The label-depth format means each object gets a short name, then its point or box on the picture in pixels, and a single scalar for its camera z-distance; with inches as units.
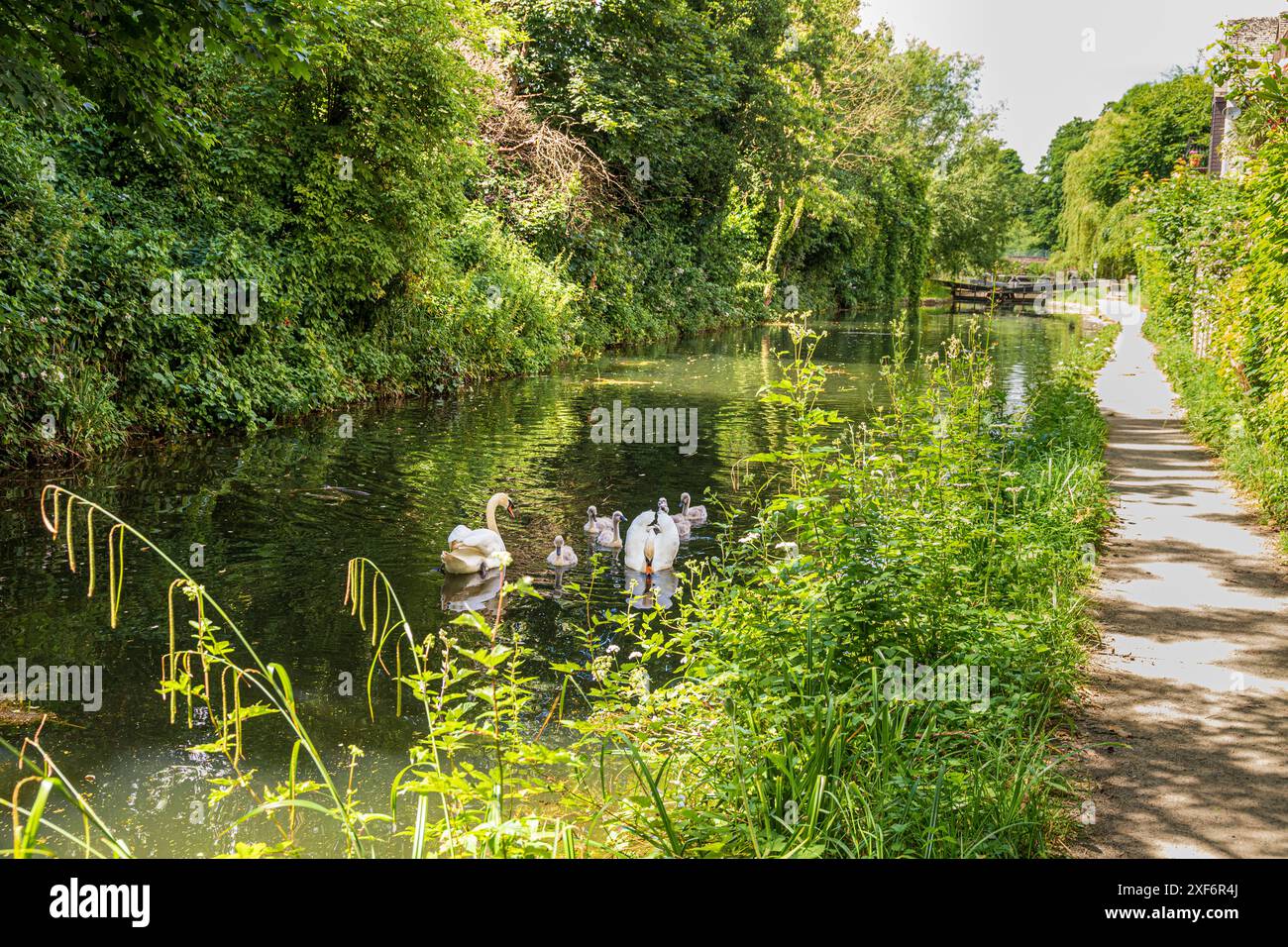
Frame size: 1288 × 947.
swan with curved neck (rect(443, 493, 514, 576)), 358.3
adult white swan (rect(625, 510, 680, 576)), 373.7
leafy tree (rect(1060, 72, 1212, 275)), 2182.6
